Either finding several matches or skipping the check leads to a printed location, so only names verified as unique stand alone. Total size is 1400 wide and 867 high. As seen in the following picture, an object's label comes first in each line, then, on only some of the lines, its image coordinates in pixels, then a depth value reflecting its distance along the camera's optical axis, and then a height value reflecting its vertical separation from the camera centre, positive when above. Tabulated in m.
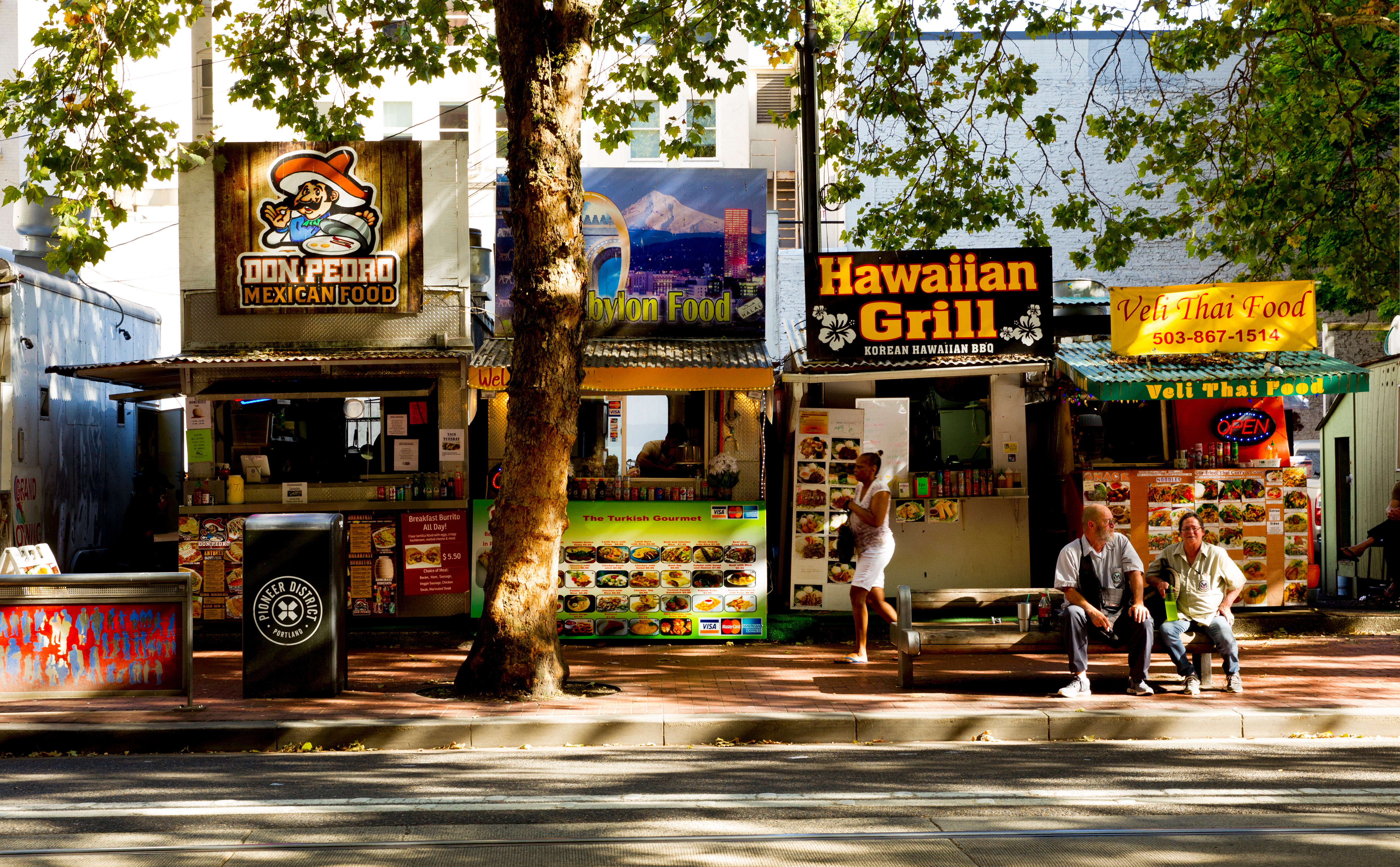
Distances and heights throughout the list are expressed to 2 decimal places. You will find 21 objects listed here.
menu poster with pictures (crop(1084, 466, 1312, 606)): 12.75 -0.67
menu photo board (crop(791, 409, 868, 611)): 12.88 -0.45
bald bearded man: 9.30 -1.16
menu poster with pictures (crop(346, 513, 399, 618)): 12.45 -1.11
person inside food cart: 12.92 +0.05
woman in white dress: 10.76 -0.80
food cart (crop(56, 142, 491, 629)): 12.49 +1.15
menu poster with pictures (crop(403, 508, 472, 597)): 12.49 -0.98
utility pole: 13.47 +3.50
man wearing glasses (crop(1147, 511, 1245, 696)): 9.41 -1.06
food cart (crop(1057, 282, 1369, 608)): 12.27 +0.21
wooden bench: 9.46 -1.52
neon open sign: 13.05 +0.29
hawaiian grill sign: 12.56 +1.61
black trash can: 9.18 -1.15
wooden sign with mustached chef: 12.76 +2.61
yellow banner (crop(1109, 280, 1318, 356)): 12.38 +1.44
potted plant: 12.62 -0.16
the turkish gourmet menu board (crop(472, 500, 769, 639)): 12.44 -1.20
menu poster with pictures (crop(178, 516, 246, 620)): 12.39 -1.08
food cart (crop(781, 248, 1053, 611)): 12.57 +0.56
